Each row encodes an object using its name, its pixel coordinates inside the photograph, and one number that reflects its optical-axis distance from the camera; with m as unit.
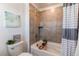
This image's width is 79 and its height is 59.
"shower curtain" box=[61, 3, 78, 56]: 1.25
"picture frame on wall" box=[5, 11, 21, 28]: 1.24
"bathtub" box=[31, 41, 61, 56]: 1.31
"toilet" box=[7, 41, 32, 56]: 1.27
